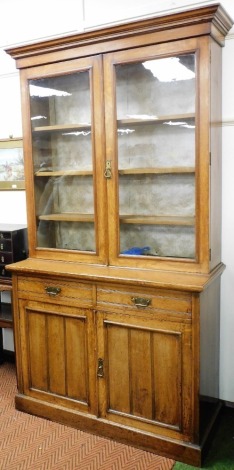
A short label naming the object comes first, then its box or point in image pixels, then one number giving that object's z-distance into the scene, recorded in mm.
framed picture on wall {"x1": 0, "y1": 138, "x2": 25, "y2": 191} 3201
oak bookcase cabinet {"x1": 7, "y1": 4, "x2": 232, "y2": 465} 2168
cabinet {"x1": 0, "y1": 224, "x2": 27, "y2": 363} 2930
